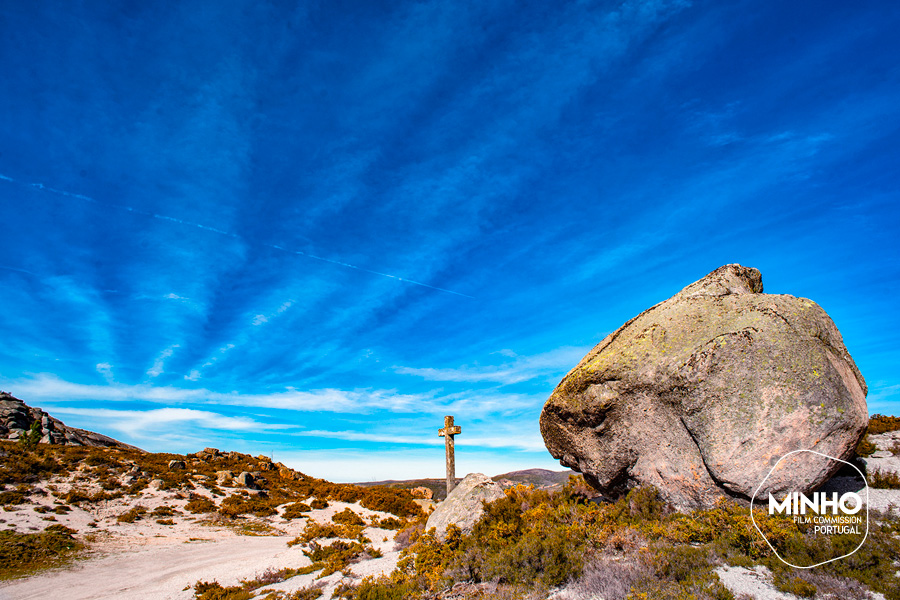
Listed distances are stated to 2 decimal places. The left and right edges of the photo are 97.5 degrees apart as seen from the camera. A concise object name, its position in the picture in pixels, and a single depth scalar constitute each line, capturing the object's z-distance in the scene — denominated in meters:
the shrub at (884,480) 9.68
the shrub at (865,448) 11.87
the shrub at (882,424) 15.24
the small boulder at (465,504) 12.72
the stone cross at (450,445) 21.47
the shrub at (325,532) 18.42
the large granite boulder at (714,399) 8.23
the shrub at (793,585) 5.86
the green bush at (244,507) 27.11
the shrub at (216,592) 11.15
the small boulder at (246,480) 33.34
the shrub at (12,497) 21.36
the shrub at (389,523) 24.35
